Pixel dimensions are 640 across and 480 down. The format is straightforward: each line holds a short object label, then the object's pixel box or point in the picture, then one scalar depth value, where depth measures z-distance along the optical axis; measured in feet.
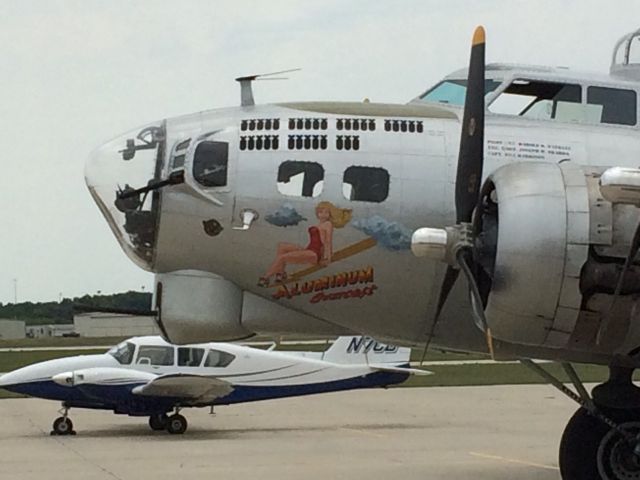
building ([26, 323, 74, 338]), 479.95
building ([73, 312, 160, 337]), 425.98
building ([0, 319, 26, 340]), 478.18
